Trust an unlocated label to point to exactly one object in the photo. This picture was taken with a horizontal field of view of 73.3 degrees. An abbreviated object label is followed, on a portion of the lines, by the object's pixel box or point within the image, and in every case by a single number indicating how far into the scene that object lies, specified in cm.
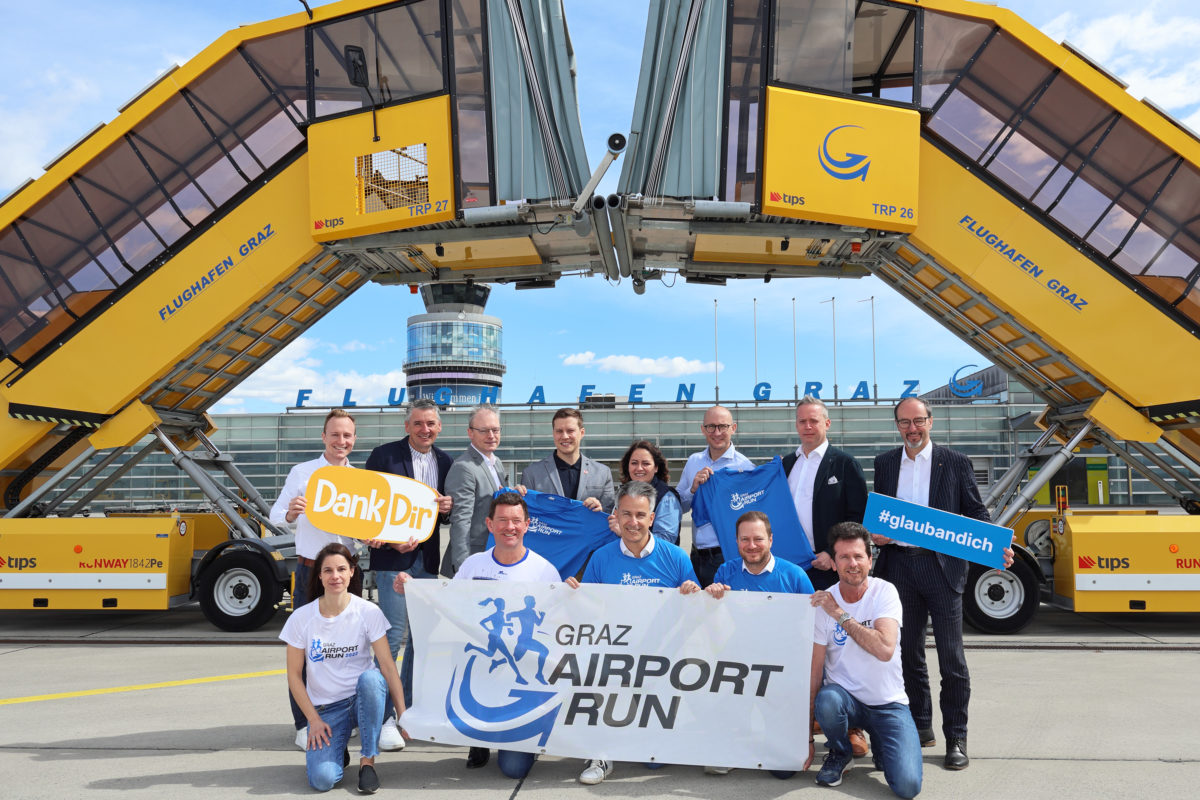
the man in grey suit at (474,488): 541
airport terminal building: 3878
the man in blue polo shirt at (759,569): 461
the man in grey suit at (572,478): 590
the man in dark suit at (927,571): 480
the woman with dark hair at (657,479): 530
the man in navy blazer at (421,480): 531
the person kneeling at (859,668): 424
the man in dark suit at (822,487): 548
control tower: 9425
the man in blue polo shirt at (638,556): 471
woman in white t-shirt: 434
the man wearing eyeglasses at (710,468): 605
